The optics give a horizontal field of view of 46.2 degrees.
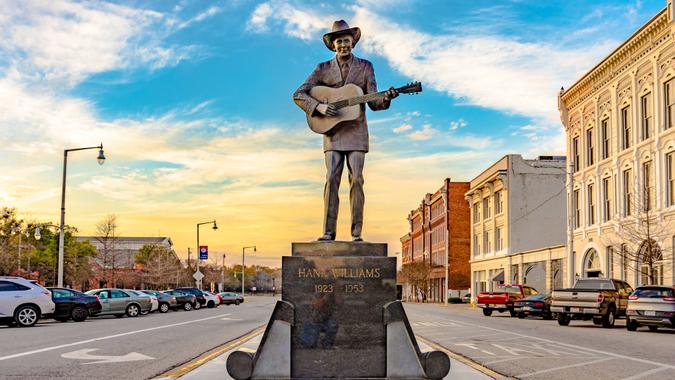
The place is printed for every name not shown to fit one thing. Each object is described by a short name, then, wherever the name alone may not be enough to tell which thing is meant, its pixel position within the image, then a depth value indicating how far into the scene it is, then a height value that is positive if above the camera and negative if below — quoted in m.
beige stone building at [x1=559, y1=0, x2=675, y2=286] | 37.47 +5.83
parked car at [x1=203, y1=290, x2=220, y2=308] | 57.12 -2.53
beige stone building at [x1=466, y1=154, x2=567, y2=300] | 65.81 +4.48
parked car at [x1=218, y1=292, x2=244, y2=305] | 66.38 -2.80
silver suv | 25.94 -1.36
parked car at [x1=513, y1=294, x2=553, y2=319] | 36.97 -1.91
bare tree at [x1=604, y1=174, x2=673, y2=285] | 37.29 +1.52
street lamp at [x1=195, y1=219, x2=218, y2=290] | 77.88 +3.96
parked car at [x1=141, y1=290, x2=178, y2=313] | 44.50 -1.99
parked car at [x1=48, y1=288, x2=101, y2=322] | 30.91 -1.54
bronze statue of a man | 10.91 +1.87
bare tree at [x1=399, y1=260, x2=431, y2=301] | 94.31 -1.13
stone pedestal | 9.52 -0.77
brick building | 89.69 +3.17
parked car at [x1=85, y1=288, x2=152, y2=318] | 36.47 -1.74
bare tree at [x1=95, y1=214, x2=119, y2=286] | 71.97 +3.25
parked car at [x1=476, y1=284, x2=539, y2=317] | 40.70 -1.65
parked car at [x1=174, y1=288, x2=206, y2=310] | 54.73 -2.05
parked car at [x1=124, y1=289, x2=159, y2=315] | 39.05 -1.75
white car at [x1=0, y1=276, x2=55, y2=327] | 26.34 -1.21
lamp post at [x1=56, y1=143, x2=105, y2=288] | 37.19 +3.20
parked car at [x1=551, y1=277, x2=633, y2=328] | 29.55 -1.35
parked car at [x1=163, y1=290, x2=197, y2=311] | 49.19 -2.19
